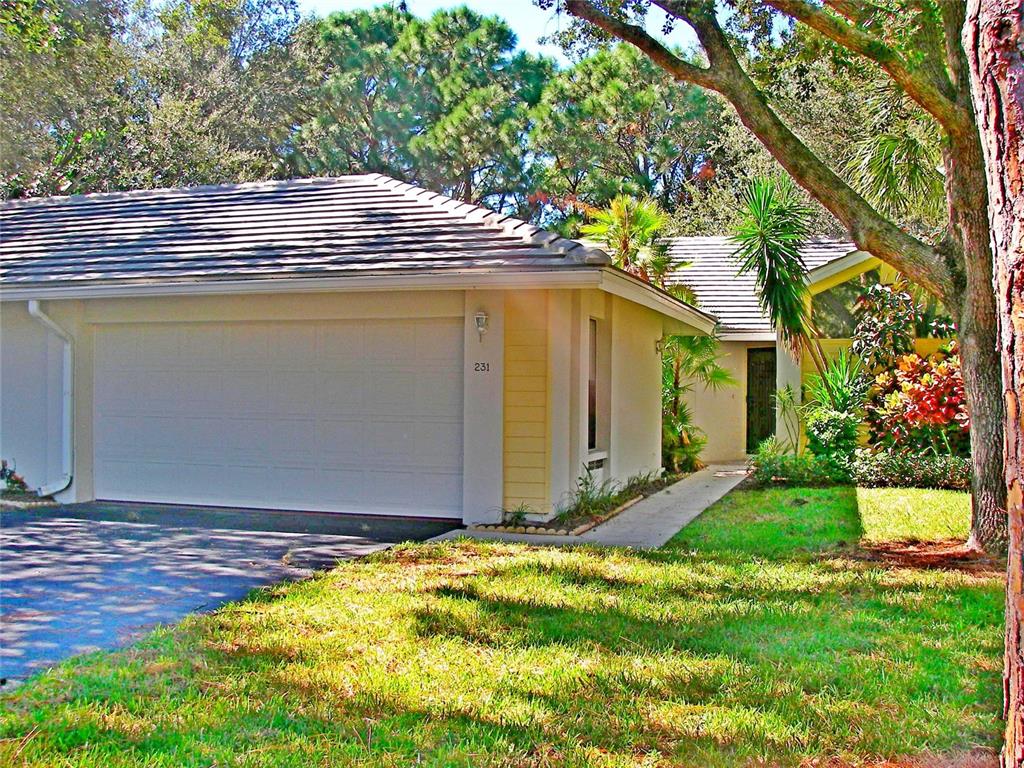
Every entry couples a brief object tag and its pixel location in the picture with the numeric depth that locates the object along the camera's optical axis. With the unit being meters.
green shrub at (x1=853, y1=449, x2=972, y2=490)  12.69
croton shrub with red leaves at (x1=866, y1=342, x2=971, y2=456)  13.01
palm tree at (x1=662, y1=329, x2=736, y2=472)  15.69
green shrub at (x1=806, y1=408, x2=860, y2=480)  13.68
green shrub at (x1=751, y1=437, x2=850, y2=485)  13.53
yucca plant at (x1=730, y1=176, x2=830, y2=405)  14.38
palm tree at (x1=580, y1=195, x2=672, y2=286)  14.70
